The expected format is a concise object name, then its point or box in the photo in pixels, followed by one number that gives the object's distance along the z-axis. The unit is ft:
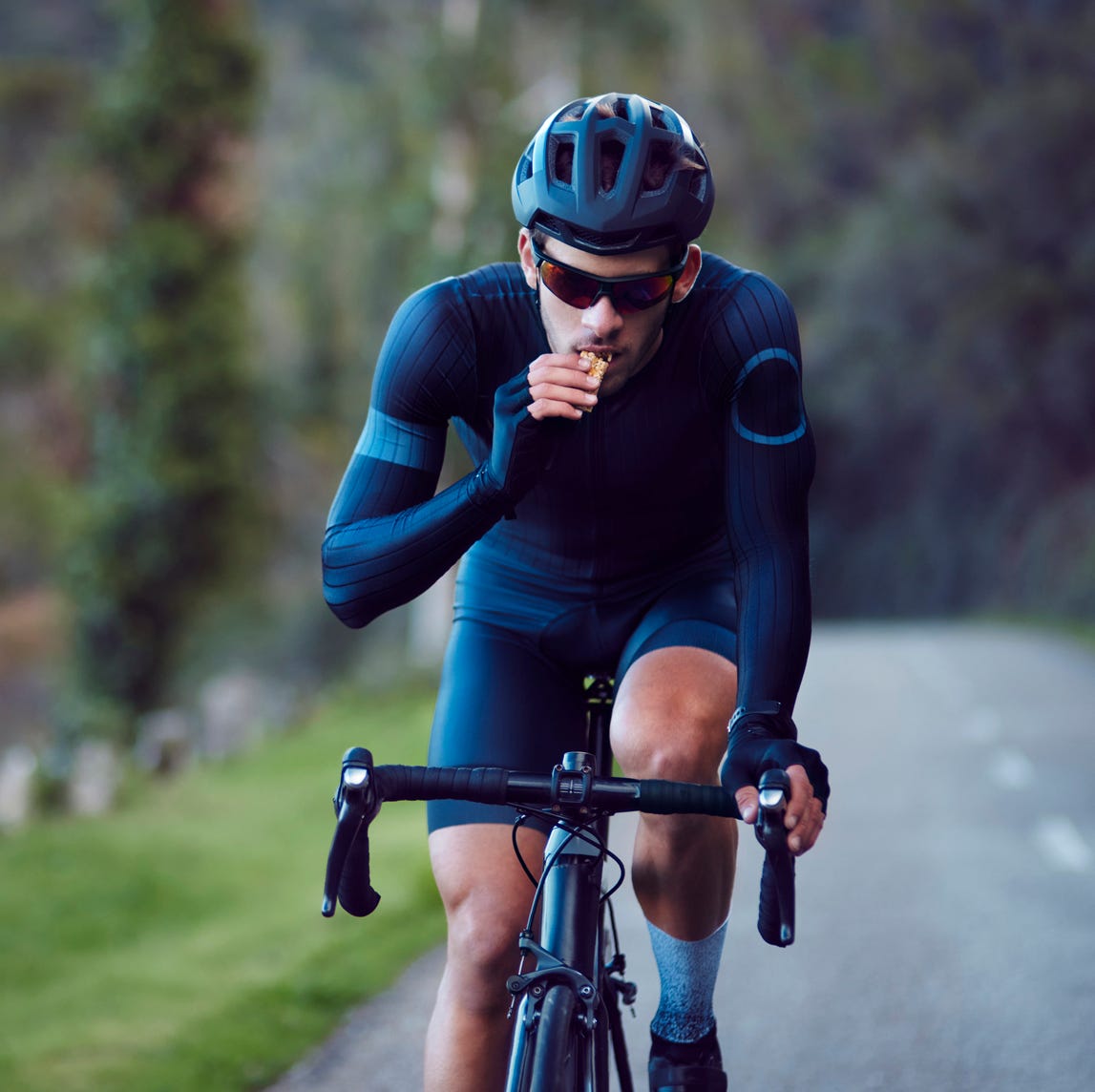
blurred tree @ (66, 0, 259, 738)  77.05
